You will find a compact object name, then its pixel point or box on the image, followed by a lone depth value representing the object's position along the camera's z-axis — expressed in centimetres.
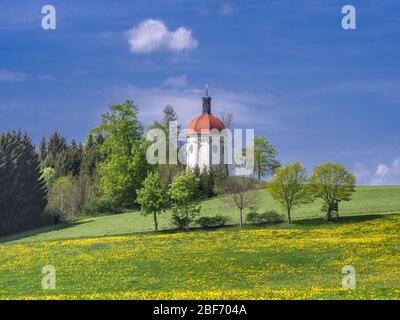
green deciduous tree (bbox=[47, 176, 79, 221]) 10044
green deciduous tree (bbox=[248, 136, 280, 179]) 12094
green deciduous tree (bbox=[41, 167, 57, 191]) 12407
